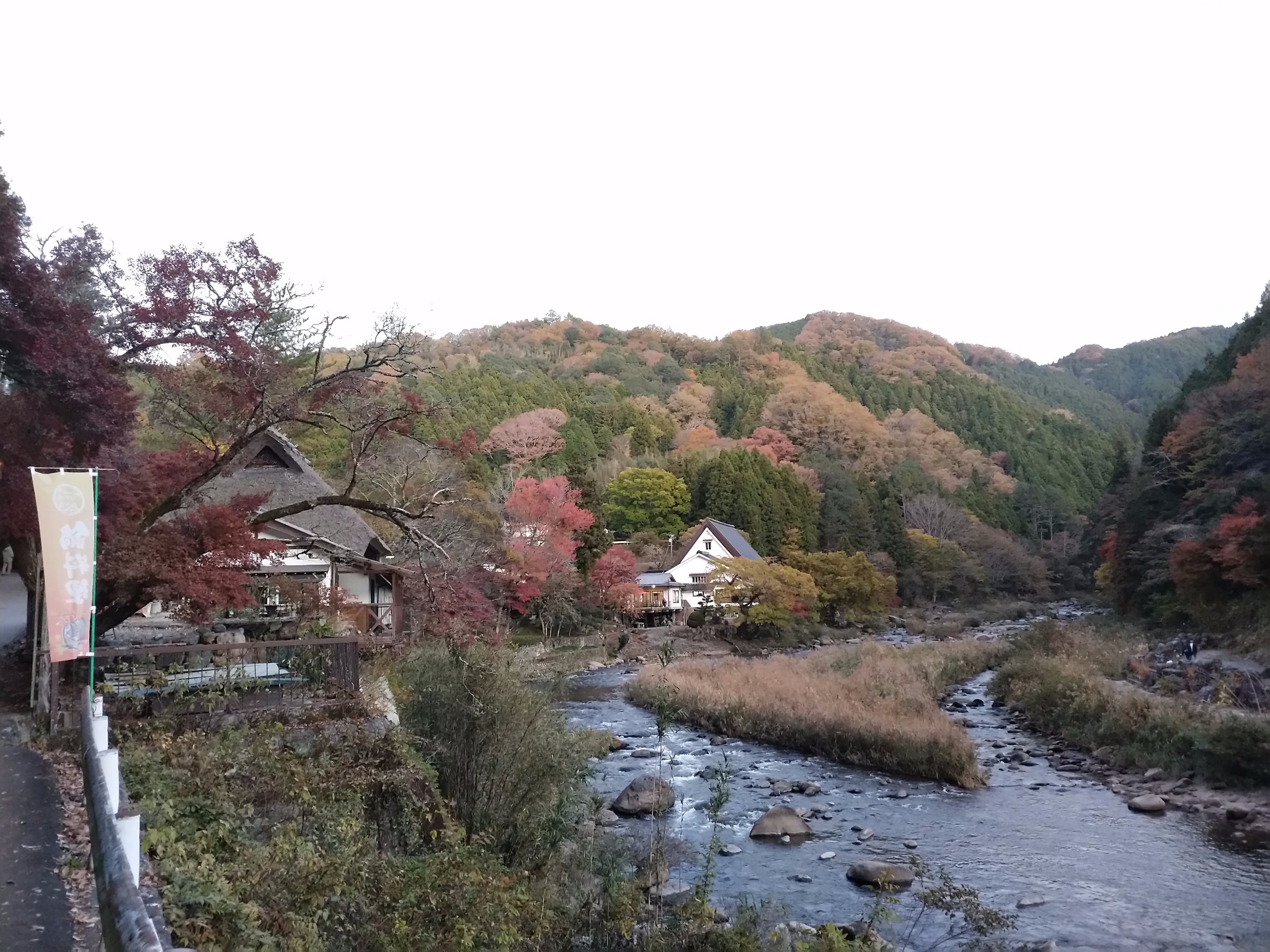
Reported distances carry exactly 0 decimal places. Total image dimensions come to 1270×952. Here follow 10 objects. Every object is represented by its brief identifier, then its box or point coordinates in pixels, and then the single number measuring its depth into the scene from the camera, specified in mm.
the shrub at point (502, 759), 8188
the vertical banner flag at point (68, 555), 7168
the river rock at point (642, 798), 12477
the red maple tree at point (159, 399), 8391
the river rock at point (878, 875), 9562
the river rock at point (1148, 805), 12133
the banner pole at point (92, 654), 7395
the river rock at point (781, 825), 11555
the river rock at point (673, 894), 8477
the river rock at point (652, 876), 8266
